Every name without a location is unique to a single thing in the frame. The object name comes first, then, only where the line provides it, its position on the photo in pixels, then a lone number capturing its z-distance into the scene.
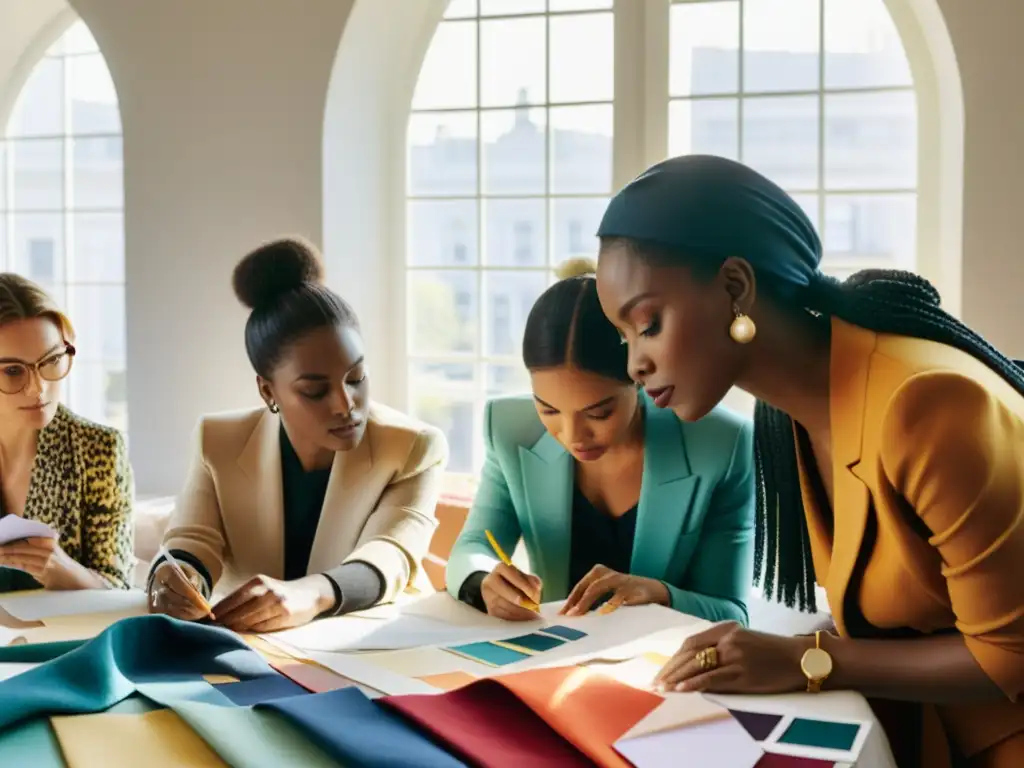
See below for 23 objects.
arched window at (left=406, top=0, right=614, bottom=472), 3.81
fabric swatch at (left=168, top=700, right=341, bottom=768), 1.19
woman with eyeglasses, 2.25
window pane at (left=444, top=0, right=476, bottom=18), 3.94
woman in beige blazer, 2.20
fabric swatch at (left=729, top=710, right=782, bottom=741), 1.29
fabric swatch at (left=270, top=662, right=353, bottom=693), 1.47
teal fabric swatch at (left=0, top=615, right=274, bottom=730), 1.32
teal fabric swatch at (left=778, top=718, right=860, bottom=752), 1.26
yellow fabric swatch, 1.21
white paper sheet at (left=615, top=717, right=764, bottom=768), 1.21
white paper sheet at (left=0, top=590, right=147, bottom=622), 1.94
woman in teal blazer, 2.00
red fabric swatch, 1.22
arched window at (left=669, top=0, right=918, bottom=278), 3.47
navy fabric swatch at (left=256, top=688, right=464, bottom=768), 1.17
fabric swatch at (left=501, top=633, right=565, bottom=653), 1.65
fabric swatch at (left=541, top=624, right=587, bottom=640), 1.70
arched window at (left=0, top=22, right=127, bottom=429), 4.66
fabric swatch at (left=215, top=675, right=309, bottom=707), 1.42
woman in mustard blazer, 1.35
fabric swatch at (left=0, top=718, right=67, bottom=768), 1.21
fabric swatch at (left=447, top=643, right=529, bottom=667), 1.60
